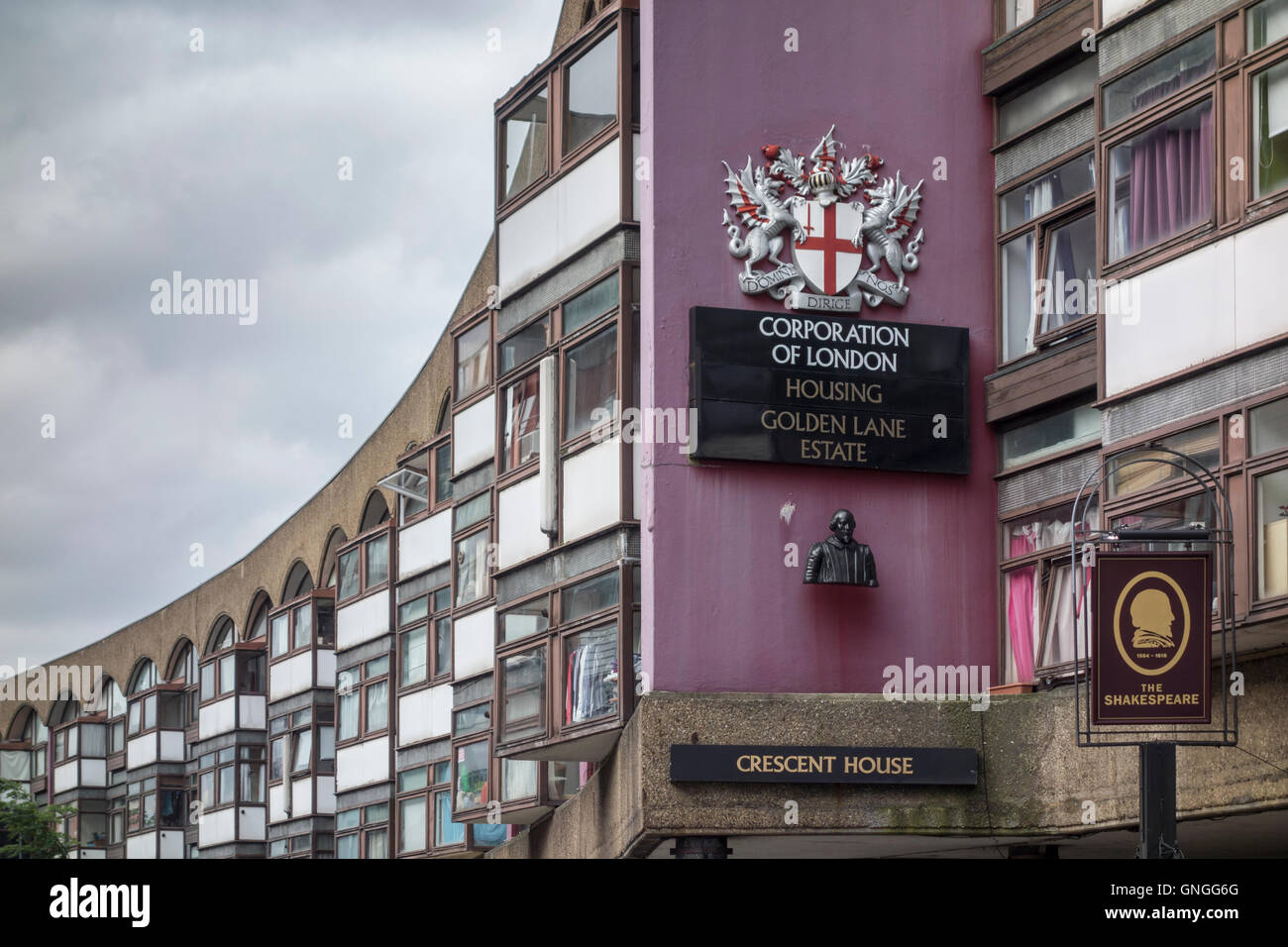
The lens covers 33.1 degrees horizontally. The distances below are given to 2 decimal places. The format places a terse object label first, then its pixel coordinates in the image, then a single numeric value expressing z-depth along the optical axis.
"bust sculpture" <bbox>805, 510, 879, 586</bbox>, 22.66
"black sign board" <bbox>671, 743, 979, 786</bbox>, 21.72
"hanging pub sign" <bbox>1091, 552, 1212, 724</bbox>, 17.80
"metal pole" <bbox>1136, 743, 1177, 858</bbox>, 16.56
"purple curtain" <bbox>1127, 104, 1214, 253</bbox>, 19.59
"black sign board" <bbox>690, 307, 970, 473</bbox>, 22.81
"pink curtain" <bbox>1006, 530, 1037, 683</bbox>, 22.88
